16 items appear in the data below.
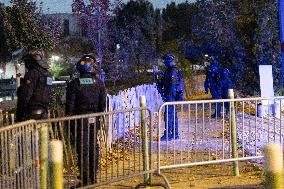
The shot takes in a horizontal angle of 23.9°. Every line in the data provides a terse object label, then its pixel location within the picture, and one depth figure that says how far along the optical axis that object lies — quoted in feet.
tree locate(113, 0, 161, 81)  129.53
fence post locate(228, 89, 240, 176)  33.37
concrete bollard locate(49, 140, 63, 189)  16.67
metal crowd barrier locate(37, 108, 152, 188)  27.50
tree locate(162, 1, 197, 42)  190.03
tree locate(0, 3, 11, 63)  137.08
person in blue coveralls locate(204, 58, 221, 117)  65.41
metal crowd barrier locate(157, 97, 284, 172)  33.99
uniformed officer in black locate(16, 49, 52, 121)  31.40
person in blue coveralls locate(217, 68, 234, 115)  65.10
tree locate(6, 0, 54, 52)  128.99
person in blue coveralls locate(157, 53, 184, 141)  45.91
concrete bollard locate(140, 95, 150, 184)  29.76
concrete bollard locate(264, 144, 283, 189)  14.70
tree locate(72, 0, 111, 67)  108.68
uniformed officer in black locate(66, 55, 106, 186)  28.89
